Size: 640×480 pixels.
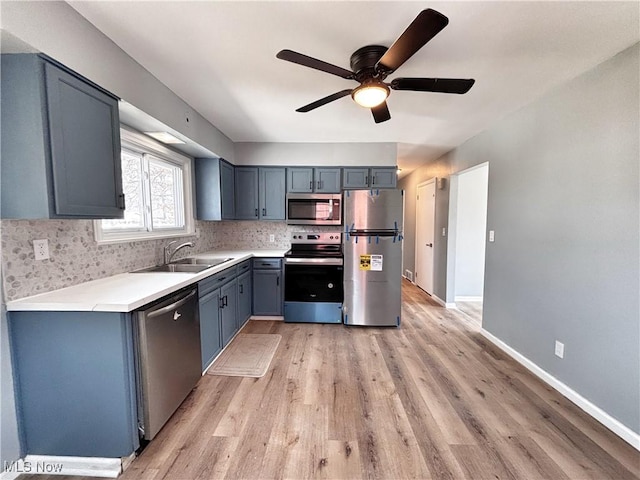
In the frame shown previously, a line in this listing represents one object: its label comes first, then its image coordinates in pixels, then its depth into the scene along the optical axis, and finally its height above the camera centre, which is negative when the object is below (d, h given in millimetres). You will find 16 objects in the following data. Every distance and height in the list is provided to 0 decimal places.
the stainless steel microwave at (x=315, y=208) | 3670 +203
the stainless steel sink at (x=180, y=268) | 2447 -422
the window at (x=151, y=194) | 2232 +298
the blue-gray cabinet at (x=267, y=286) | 3488 -833
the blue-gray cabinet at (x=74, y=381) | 1390 -835
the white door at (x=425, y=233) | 4699 -202
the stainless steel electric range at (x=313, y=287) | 3379 -833
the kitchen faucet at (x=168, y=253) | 2652 -298
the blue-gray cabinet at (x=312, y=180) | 3807 +611
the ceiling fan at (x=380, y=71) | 1294 +871
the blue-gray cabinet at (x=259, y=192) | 3842 +445
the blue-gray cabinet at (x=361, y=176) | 3785 +660
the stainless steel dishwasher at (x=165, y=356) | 1502 -840
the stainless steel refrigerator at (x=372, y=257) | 3266 -426
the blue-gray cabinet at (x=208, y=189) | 3301 +420
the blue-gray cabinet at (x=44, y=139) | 1238 +414
